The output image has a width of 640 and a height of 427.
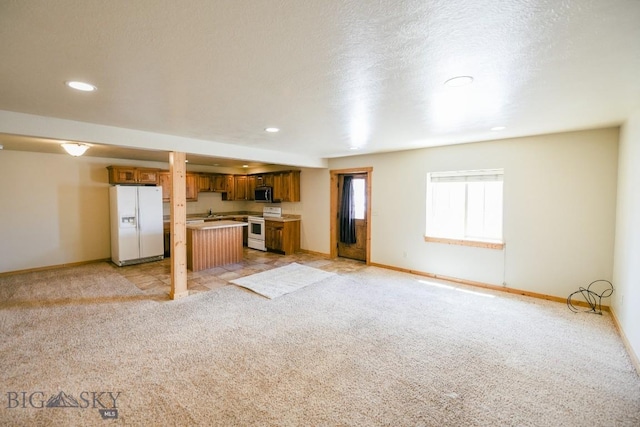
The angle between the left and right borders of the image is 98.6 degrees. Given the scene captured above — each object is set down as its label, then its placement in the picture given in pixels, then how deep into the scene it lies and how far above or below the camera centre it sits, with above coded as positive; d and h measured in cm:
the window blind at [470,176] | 451 +47
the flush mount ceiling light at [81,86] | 213 +92
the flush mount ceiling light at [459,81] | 201 +91
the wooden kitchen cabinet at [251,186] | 856 +49
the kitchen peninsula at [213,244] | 573 -92
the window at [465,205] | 458 -6
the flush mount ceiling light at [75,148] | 428 +86
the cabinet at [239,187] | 871 +48
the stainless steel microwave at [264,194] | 793 +23
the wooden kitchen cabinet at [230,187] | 863 +47
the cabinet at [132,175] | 618 +63
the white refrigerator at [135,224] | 592 -50
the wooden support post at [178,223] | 409 -31
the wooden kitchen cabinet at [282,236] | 725 -92
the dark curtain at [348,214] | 650 -28
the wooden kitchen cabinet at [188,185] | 693 +45
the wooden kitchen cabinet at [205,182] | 797 +58
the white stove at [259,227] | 778 -72
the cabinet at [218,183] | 828 +59
